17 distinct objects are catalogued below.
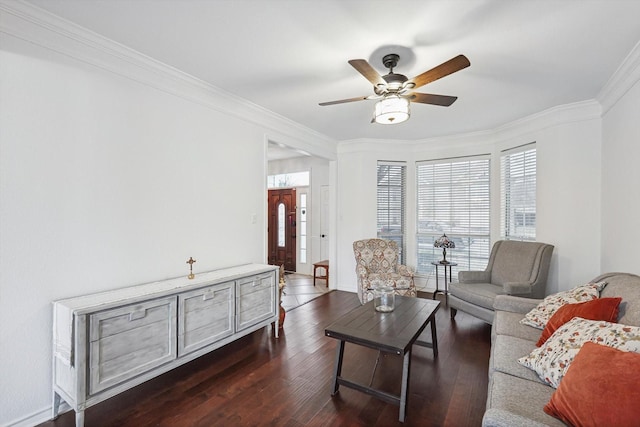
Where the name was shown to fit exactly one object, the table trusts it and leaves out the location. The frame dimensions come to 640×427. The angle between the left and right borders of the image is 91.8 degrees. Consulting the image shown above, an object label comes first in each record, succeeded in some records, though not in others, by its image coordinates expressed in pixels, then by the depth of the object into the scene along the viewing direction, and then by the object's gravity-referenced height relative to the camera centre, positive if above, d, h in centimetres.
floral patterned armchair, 430 -84
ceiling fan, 230 +103
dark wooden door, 716 -34
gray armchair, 346 -78
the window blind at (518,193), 431 +32
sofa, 140 -92
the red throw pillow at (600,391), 122 -74
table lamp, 479 -46
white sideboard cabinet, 195 -88
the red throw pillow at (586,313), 201 -65
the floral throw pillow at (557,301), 240 -70
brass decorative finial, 283 -52
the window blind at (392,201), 563 +24
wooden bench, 580 -99
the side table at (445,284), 476 -116
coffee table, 214 -89
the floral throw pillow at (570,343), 160 -72
